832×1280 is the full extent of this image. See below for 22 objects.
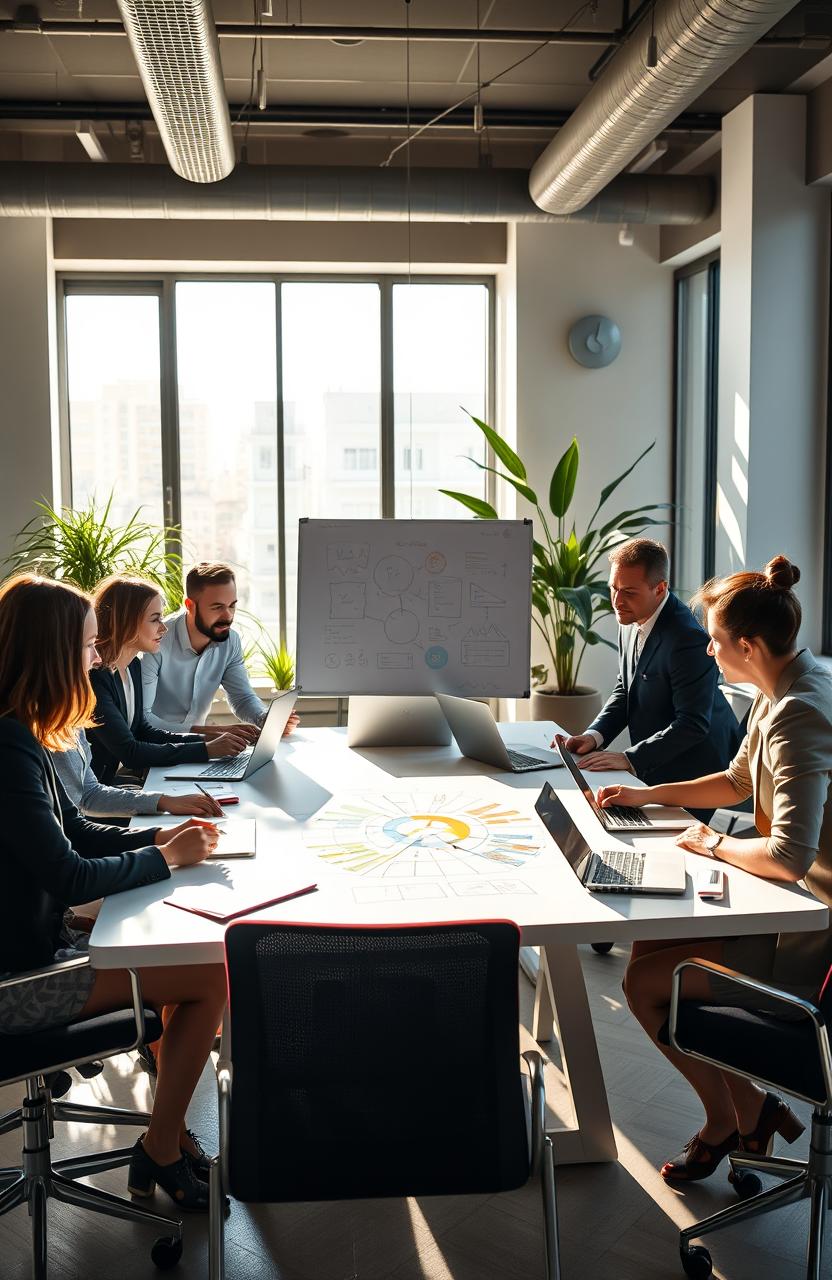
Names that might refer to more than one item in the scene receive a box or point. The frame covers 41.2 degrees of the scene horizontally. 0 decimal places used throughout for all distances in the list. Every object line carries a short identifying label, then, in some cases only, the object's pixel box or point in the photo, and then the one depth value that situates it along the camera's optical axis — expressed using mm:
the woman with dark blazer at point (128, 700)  3229
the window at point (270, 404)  6504
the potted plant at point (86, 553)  5355
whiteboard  3564
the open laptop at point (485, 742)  3131
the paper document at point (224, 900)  1999
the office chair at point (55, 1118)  1964
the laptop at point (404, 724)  3543
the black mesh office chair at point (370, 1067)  1563
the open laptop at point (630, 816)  2559
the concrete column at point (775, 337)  5027
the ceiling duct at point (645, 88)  3453
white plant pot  5750
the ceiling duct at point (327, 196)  5383
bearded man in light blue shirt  3842
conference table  1961
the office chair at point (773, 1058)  1923
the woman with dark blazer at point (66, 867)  2027
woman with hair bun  2143
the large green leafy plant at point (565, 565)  5602
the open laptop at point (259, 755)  3062
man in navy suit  3334
